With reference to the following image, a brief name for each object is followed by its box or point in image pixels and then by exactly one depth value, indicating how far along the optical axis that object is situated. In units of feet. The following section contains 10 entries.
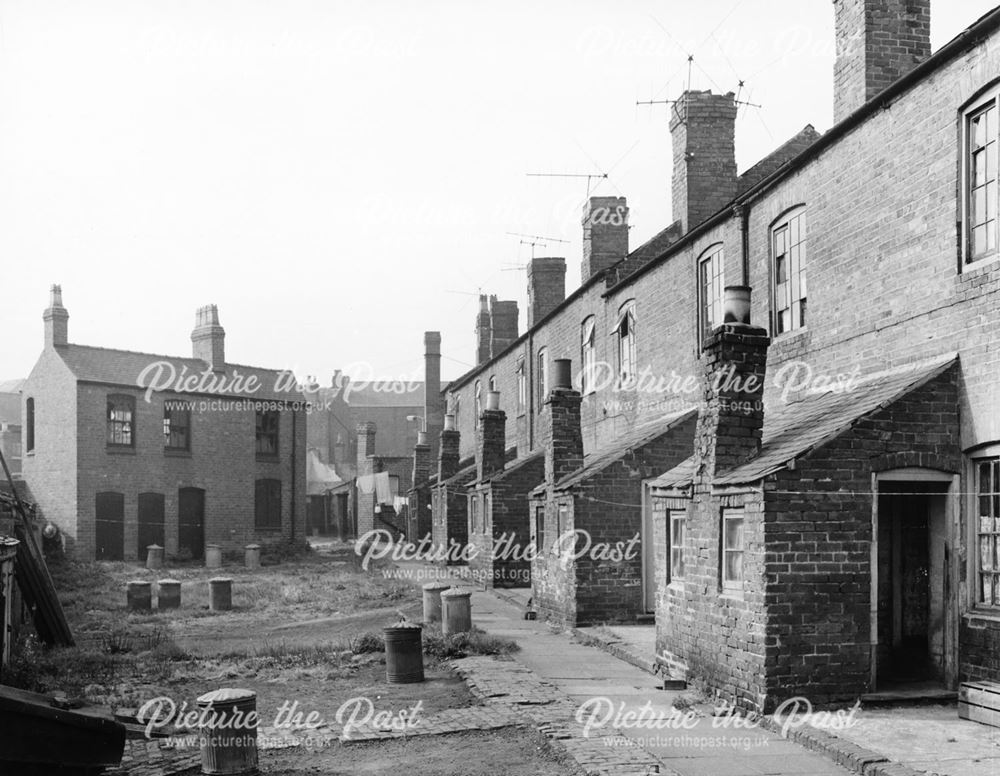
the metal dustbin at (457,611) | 50.24
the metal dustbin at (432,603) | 58.49
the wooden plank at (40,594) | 47.03
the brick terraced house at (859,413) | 31.83
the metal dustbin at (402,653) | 40.24
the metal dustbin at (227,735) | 27.20
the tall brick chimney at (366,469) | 141.28
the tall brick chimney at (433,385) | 155.22
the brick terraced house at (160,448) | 103.04
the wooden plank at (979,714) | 29.35
